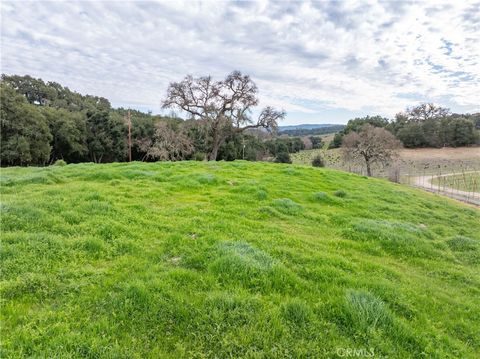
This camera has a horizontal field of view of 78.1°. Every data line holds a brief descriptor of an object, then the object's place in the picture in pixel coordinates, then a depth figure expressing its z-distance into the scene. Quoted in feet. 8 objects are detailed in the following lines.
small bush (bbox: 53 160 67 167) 58.80
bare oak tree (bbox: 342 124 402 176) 139.64
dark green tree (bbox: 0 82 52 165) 102.42
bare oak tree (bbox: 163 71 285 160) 93.50
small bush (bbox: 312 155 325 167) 162.40
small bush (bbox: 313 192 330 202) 33.78
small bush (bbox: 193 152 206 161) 139.64
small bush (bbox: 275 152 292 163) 195.80
